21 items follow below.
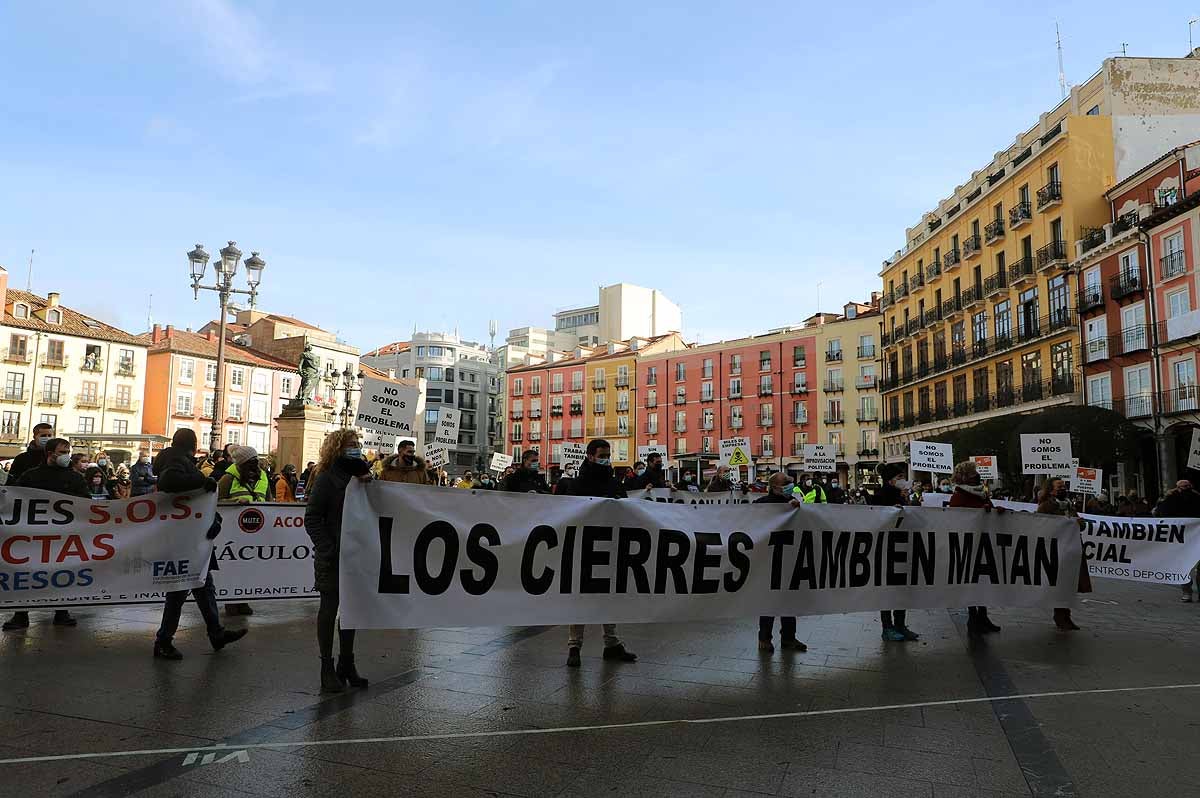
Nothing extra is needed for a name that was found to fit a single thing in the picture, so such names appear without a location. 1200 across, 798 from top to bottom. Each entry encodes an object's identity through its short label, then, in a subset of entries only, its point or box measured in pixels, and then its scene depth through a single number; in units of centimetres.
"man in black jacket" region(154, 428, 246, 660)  729
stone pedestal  2377
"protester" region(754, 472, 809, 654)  796
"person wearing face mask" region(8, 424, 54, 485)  1010
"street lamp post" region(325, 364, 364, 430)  3067
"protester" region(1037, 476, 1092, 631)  964
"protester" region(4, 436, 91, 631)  859
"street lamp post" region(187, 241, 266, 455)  2106
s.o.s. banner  783
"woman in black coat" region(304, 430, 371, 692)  612
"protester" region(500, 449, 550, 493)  1004
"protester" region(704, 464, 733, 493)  1909
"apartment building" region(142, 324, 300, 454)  6700
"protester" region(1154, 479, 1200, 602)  1159
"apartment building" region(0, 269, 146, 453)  5741
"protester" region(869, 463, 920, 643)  864
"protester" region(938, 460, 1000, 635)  924
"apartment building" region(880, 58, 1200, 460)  4184
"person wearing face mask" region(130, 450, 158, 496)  1518
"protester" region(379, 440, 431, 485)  1002
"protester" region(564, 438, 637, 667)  741
